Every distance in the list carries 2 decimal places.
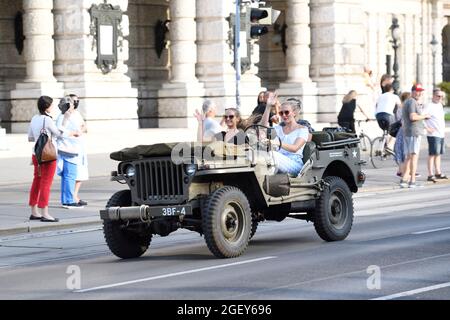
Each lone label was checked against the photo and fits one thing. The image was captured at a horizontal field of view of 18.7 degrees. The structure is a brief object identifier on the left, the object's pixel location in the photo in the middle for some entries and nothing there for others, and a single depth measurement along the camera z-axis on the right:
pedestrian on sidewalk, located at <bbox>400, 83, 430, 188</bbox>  24.73
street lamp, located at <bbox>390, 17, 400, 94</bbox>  53.69
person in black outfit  30.78
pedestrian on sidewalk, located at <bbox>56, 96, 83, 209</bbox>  21.17
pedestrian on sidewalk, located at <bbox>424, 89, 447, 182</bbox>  25.58
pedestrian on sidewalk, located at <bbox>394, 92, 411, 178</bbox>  25.49
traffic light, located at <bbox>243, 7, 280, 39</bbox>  26.06
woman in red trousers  19.25
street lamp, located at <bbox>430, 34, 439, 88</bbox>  60.15
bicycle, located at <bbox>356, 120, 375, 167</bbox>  32.44
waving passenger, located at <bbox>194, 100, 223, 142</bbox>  17.71
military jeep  14.07
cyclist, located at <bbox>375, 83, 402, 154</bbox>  31.19
